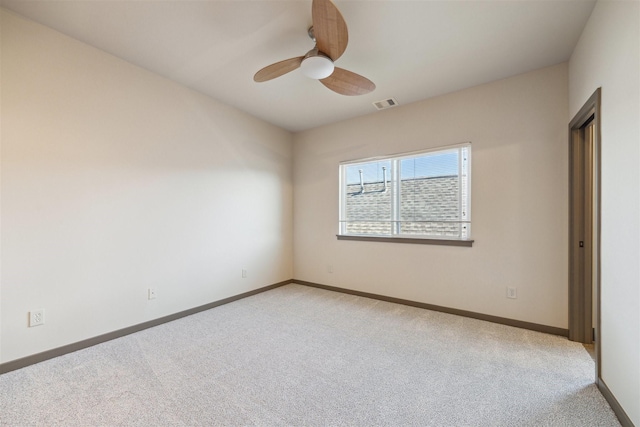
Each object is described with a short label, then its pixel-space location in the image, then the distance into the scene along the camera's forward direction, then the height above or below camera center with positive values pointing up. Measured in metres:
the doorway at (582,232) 2.42 -0.16
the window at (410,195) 3.22 +0.24
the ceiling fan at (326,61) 1.64 +1.17
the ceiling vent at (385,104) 3.43 +1.41
